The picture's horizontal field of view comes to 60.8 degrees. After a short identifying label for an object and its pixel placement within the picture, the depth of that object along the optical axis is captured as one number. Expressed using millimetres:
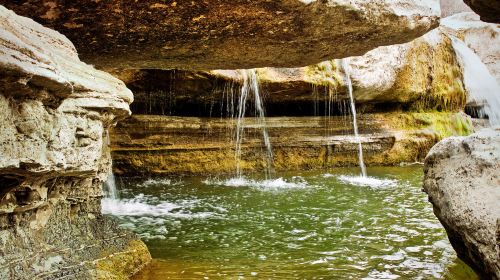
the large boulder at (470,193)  3096
